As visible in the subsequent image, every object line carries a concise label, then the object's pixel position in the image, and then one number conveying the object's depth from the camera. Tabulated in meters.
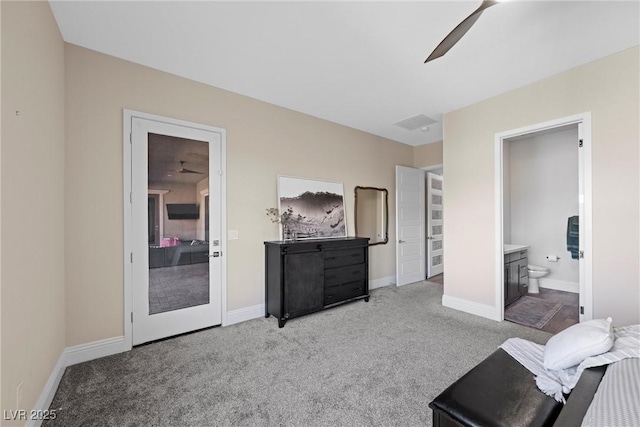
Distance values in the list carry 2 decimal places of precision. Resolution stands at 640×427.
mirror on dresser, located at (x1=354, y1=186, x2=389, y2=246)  4.72
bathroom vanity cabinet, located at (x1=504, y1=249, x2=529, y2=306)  3.74
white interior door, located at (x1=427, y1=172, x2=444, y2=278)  5.60
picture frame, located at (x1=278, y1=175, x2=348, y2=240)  3.74
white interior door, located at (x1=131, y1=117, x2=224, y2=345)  2.71
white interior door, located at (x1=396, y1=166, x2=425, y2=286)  5.04
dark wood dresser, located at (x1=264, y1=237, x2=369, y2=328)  3.24
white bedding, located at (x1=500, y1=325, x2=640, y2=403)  1.28
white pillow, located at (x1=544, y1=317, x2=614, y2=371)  1.34
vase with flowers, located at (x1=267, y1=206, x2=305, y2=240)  3.66
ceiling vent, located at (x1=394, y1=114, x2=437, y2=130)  4.15
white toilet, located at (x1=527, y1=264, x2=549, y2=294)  4.60
